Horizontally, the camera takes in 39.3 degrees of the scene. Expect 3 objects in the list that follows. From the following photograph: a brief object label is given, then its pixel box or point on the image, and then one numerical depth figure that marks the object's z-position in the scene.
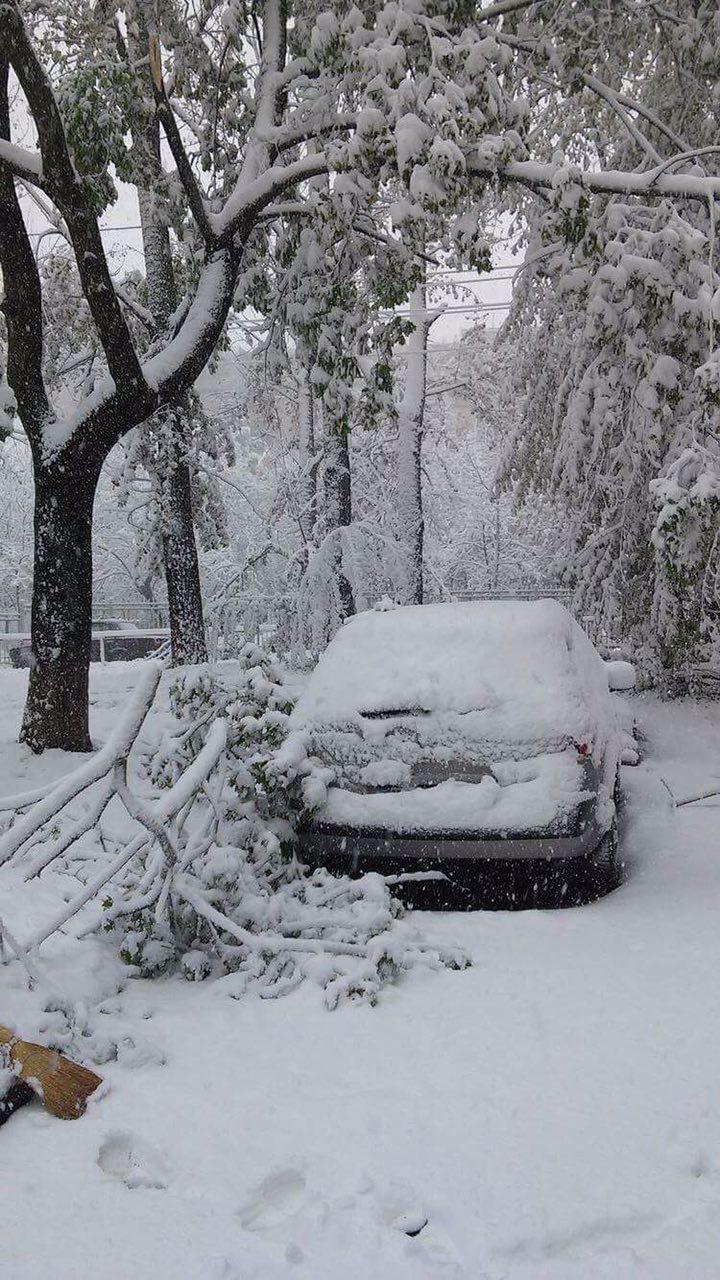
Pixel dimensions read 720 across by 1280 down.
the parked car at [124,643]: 27.27
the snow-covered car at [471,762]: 4.85
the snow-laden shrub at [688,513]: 6.29
